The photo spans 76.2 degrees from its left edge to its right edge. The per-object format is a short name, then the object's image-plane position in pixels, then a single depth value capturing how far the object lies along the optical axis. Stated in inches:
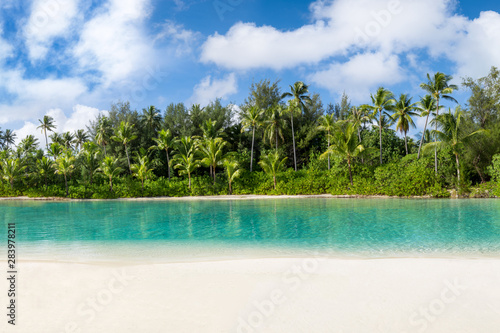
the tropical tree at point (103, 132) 1653.5
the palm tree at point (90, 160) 1537.9
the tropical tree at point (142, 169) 1462.8
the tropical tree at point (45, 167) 1598.2
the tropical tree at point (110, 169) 1467.8
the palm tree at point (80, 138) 2314.2
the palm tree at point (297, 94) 1533.5
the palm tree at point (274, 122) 1505.9
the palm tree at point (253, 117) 1488.7
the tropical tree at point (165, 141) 1504.6
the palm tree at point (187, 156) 1429.6
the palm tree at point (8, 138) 2721.0
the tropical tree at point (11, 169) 1579.7
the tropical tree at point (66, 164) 1517.0
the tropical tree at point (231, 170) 1391.5
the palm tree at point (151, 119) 1755.7
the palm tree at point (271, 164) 1358.4
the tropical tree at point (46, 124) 2325.3
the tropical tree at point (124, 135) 1543.9
